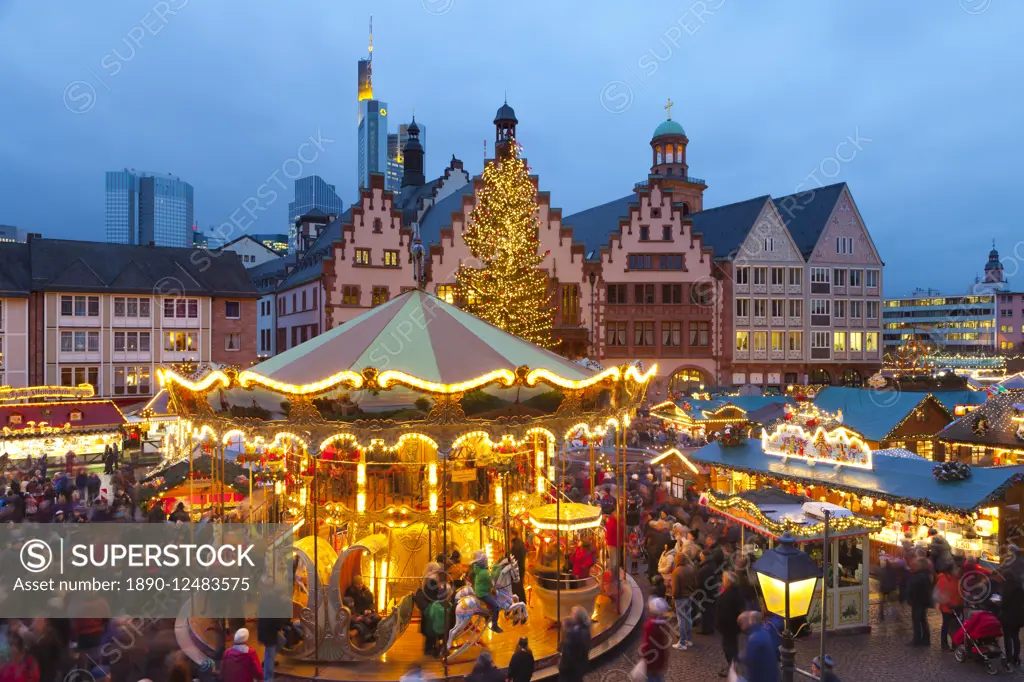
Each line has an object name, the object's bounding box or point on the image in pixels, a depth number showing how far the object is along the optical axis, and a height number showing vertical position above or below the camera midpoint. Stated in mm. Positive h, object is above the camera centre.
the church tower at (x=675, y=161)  62366 +16234
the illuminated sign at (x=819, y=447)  16031 -2402
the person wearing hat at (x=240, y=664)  8188 -3661
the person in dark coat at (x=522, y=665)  8492 -3792
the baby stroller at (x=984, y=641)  10297 -4299
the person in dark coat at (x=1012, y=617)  10312 -3933
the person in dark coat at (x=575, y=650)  8609 -3671
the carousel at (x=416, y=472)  10484 -2467
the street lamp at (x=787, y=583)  6691 -2302
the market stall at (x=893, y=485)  13664 -2924
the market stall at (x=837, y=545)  11820 -3436
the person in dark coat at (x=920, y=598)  10922 -3886
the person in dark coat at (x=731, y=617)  10102 -3840
